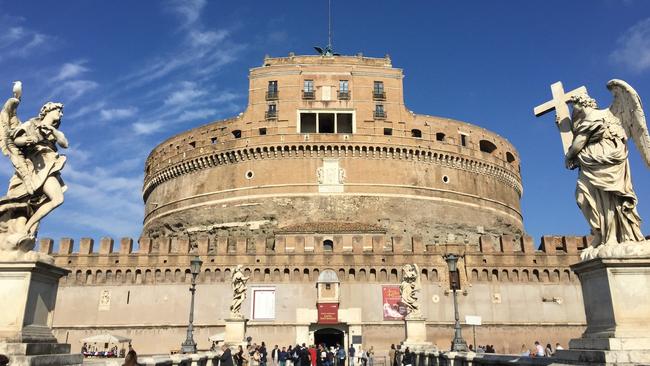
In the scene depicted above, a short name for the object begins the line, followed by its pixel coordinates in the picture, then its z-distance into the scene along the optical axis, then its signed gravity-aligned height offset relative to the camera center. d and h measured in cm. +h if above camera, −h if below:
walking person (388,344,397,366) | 1872 -87
